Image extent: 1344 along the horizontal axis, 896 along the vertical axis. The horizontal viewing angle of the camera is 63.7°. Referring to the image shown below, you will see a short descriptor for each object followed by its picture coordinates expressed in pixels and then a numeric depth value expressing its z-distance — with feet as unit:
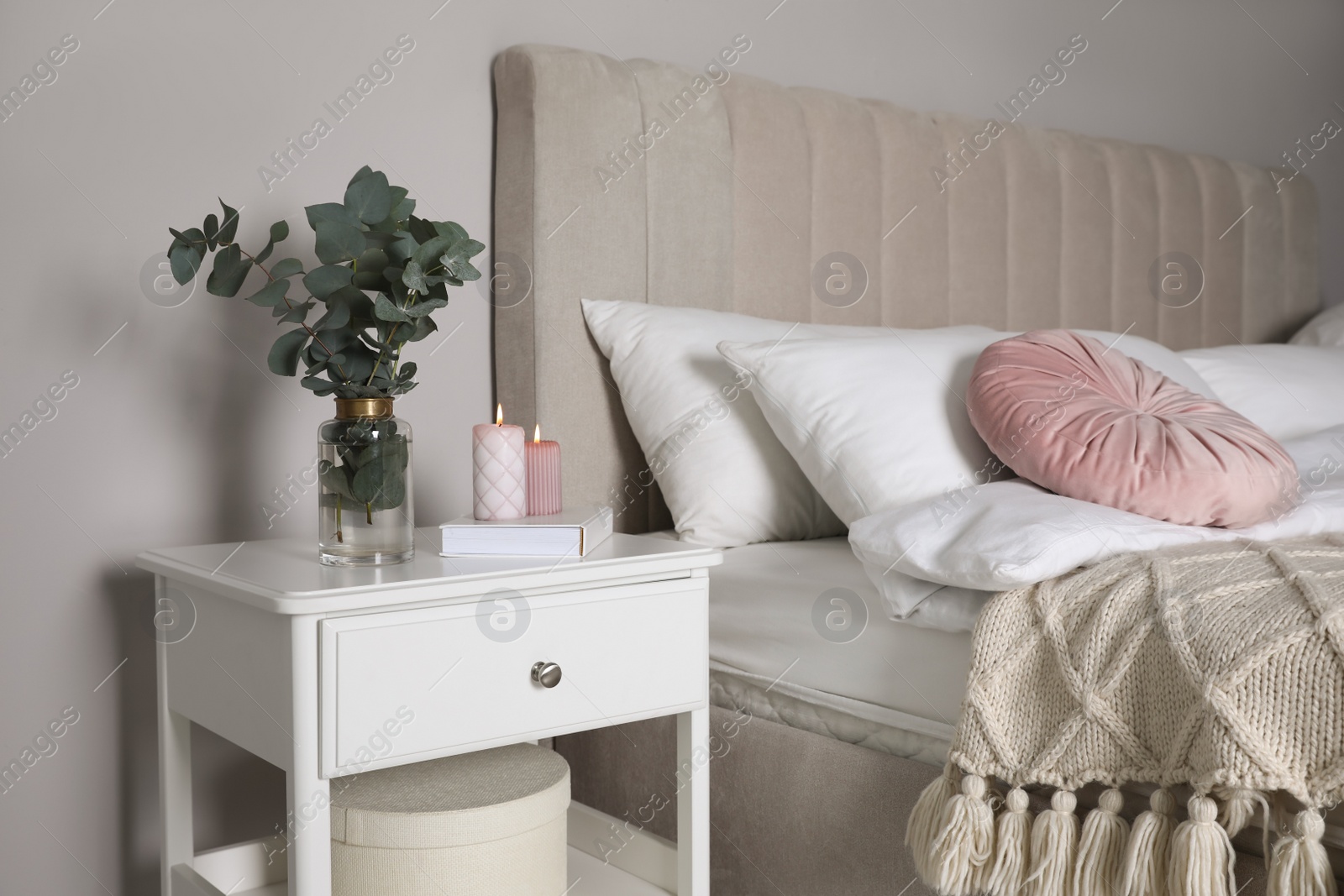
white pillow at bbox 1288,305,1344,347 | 8.00
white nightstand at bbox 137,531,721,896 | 3.25
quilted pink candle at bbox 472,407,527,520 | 4.00
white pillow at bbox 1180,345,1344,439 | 6.26
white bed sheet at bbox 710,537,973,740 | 3.79
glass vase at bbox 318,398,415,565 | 3.65
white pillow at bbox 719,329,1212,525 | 4.48
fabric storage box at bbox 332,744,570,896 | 3.54
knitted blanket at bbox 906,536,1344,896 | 2.75
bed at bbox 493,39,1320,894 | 4.12
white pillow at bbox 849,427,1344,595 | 3.42
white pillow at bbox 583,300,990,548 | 5.04
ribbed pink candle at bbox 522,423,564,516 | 4.18
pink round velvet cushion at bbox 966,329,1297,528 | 3.86
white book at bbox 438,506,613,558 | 3.78
